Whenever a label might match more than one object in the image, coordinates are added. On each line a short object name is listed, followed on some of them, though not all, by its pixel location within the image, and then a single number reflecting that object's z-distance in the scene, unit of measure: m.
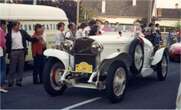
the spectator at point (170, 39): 19.36
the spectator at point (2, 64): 7.66
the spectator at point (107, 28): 8.42
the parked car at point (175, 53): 13.26
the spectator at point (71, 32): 9.27
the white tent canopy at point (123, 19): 43.16
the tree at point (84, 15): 31.64
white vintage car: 7.00
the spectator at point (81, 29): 10.05
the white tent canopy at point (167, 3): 45.63
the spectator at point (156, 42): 9.57
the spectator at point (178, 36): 19.92
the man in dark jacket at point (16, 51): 7.96
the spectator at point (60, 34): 9.10
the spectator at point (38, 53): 8.51
